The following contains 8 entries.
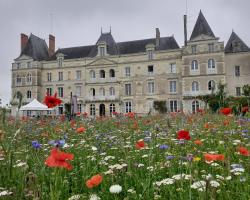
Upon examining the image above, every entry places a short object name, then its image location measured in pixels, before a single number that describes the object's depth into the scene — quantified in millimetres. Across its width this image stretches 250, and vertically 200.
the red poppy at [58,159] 1363
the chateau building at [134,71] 36812
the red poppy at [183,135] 2009
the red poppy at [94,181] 1479
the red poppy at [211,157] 1597
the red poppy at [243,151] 2056
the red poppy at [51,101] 2205
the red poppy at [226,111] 3334
